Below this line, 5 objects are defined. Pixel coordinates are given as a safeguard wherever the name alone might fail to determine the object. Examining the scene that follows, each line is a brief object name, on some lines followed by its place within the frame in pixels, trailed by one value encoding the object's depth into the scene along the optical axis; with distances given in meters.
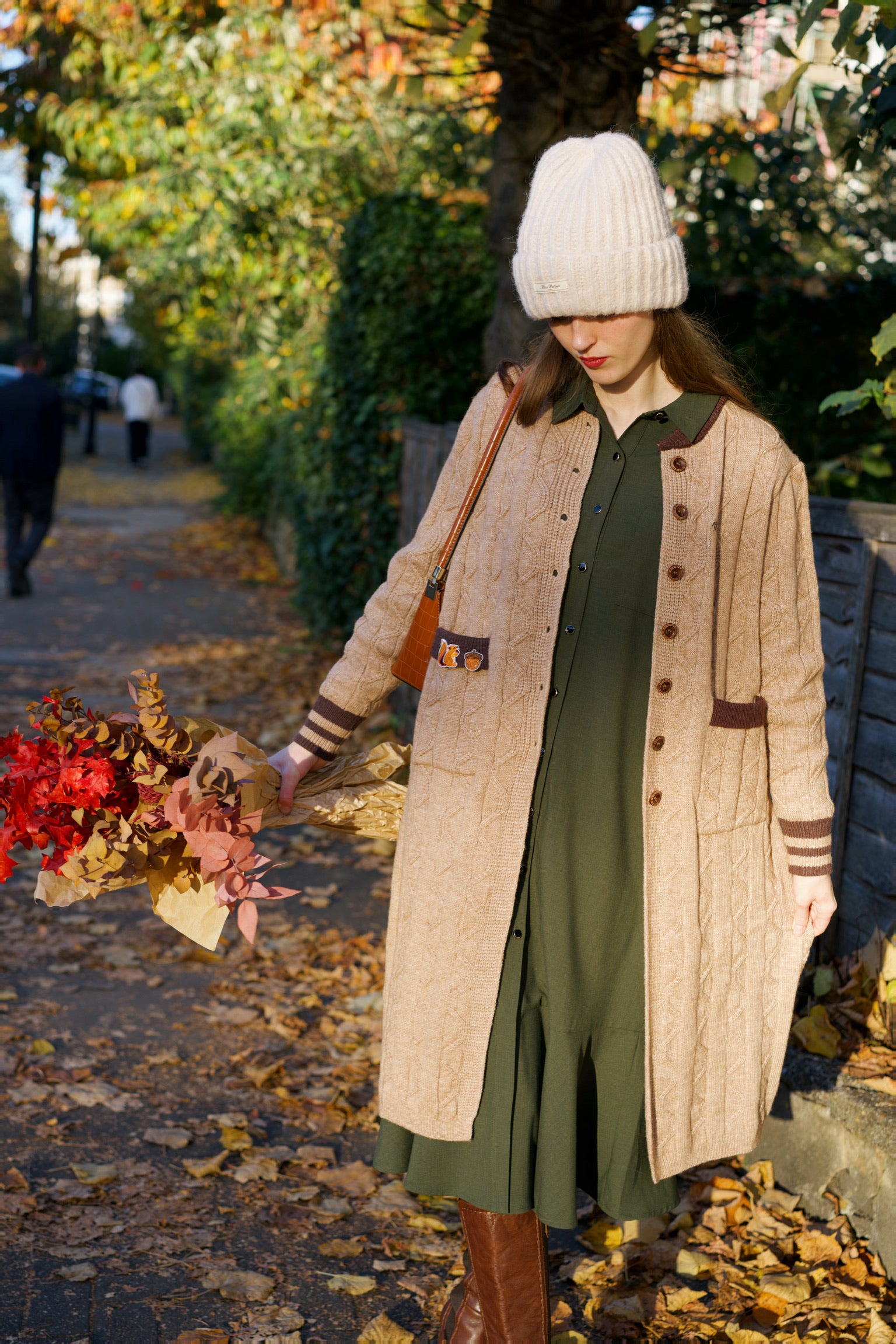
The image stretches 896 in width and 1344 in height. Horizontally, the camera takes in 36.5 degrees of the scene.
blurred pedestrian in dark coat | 12.06
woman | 2.25
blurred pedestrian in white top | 25.70
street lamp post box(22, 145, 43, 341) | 17.09
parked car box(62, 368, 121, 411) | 42.66
